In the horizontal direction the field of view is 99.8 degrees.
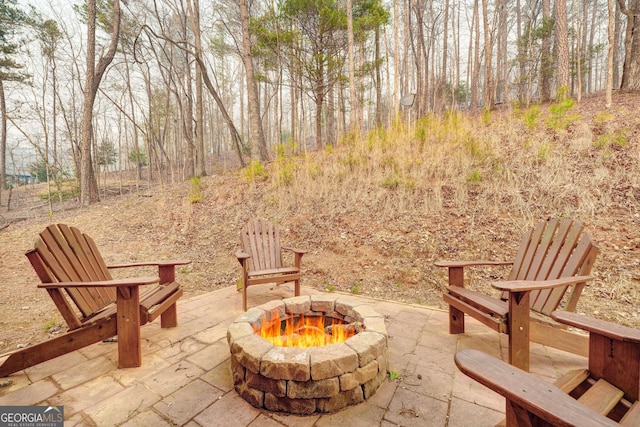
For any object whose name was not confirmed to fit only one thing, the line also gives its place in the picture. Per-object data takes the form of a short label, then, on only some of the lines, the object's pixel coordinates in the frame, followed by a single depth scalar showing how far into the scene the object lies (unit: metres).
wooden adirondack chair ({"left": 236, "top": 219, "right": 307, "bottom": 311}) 2.87
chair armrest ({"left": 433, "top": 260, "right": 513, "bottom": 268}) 2.32
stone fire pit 1.49
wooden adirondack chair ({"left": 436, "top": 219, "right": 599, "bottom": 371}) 1.74
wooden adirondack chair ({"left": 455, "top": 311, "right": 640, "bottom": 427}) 0.75
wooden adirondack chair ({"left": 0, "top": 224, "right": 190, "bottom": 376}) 1.74
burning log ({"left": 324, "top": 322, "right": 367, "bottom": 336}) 2.05
